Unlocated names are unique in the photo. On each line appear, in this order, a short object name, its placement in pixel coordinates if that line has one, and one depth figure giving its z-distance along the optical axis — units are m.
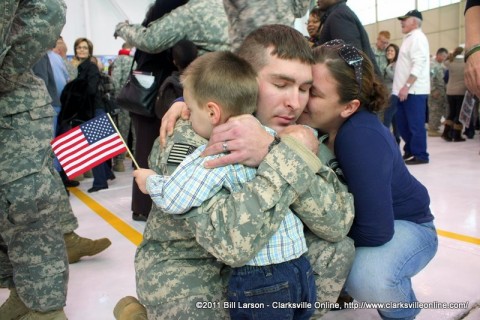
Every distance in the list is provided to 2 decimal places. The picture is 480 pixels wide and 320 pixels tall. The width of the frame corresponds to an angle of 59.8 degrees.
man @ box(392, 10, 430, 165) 5.14
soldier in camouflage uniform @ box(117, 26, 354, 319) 1.12
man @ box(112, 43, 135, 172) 5.87
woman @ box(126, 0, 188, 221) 2.74
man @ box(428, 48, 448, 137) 8.78
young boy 1.15
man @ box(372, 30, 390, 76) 7.83
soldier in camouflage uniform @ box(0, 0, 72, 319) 1.65
